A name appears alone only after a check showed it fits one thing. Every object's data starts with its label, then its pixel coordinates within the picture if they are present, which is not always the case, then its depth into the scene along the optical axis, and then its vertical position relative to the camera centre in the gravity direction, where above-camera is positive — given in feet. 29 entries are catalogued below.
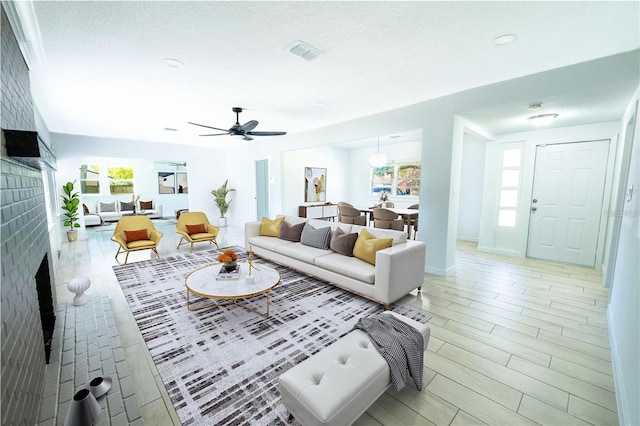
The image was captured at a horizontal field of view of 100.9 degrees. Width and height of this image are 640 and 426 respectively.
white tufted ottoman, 4.19 -3.34
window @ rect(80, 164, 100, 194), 30.38 +0.98
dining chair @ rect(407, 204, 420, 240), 19.94 -2.41
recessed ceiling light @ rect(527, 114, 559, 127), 11.78 +3.24
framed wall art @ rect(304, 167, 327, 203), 26.94 +0.49
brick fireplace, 3.79 -1.39
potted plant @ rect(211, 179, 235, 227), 27.22 -1.12
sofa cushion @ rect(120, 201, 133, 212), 32.32 -2.39
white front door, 14.10 -0.63
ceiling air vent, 7.81 +4.23
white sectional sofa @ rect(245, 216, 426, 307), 9.34 -3.10
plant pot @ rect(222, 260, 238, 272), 9.91 -2.92
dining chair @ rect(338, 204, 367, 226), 18.65 -1.91
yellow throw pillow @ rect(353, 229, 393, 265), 10.44 -2.29
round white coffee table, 8.50 -3.32
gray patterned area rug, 5.49 -4.36
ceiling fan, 12.70 +2.90
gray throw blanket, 5.26 -3.27
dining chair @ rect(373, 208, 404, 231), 16.99 -1.99
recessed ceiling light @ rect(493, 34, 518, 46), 7.35 +4.27
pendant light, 22.01 +2.50
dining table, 18.95 -1.88
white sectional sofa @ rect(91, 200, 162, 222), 30.66 -2.82
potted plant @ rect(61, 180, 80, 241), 19.86 -1.56
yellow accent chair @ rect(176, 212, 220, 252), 16.99 -2.69
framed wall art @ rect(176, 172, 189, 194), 36.68 +0.74
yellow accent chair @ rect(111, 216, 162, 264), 14.48 -2.70
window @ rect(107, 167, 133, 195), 32.40 +0.94
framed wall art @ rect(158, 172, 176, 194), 35.32 +0.66
